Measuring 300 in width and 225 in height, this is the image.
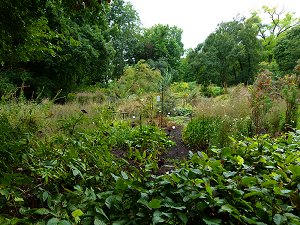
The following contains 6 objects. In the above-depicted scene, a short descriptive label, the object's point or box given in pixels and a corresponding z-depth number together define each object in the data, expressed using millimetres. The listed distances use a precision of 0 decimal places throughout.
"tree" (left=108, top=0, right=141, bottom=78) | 22878
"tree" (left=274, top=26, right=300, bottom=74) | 16891
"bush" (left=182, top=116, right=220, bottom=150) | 4586
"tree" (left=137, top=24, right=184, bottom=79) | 26062
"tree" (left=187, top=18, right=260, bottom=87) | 19953
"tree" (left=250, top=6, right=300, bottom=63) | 24156
